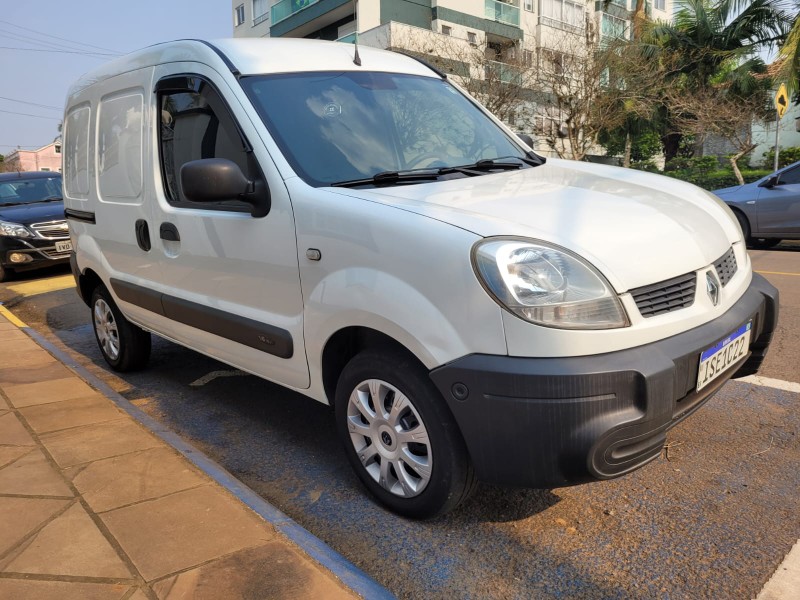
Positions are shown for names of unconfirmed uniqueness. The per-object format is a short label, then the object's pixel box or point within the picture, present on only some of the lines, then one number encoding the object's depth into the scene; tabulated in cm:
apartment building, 2127
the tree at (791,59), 1727
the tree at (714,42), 2269
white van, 223
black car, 1007
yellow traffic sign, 1316
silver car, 993
